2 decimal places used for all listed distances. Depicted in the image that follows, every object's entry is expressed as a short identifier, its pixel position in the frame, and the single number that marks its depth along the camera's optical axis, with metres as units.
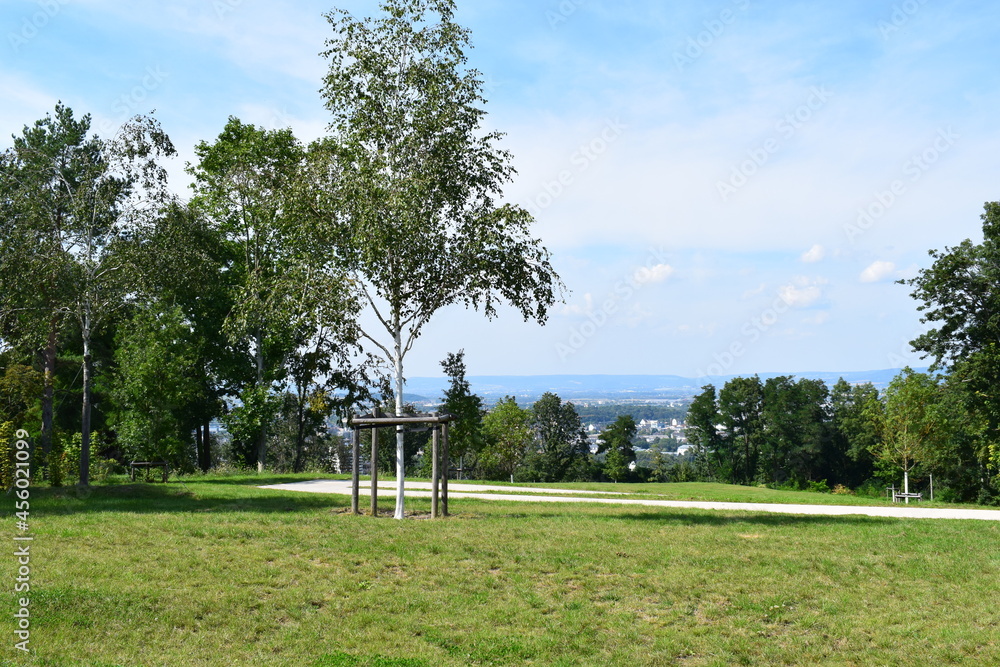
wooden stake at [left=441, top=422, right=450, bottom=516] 16.78
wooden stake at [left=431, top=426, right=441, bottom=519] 16.58
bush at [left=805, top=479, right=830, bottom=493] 54.22
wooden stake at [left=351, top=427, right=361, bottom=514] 17.44
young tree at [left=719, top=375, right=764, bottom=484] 79.56
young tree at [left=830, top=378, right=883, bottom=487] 61.09
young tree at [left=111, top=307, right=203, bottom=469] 27.06
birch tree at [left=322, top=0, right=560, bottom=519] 17.34
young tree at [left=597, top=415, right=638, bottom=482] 81.44
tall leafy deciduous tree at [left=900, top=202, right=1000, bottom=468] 32.00
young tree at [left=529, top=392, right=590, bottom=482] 73.31
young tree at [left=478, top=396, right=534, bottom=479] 50.19
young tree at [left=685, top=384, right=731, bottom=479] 80.75
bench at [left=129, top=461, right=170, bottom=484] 25.34
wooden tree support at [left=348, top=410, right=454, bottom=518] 16.62
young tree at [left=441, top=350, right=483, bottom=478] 33.38
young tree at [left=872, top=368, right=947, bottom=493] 38.25
